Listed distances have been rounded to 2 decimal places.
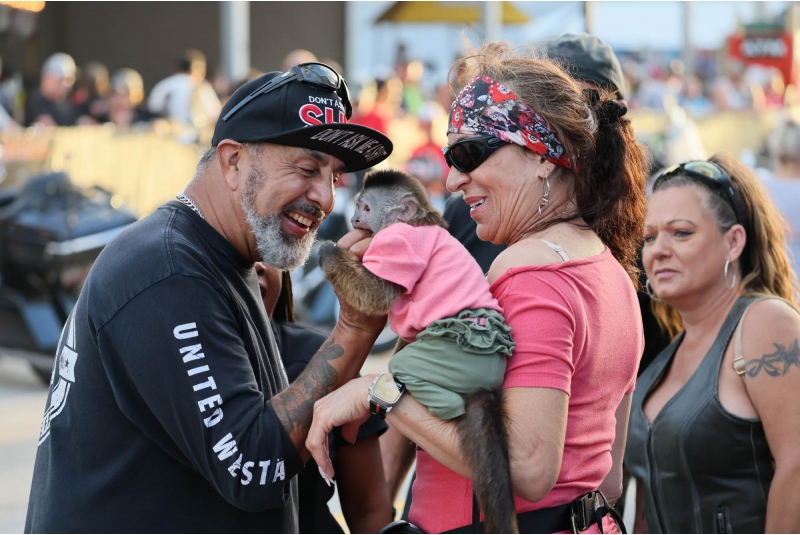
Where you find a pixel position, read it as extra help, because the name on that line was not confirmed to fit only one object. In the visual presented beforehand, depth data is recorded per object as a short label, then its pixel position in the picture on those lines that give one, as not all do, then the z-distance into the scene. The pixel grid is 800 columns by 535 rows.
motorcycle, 8.20
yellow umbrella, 20.23
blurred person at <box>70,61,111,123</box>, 13.30
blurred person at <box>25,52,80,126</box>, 12.84
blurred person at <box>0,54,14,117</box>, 13.94
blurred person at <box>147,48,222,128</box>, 13.10
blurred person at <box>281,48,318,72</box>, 11.13
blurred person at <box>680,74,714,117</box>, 20.52
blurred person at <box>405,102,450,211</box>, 10.59
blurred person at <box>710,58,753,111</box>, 20.56
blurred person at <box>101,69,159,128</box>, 12.69
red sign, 23.41
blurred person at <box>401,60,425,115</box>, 15.32
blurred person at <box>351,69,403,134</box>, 12.16
